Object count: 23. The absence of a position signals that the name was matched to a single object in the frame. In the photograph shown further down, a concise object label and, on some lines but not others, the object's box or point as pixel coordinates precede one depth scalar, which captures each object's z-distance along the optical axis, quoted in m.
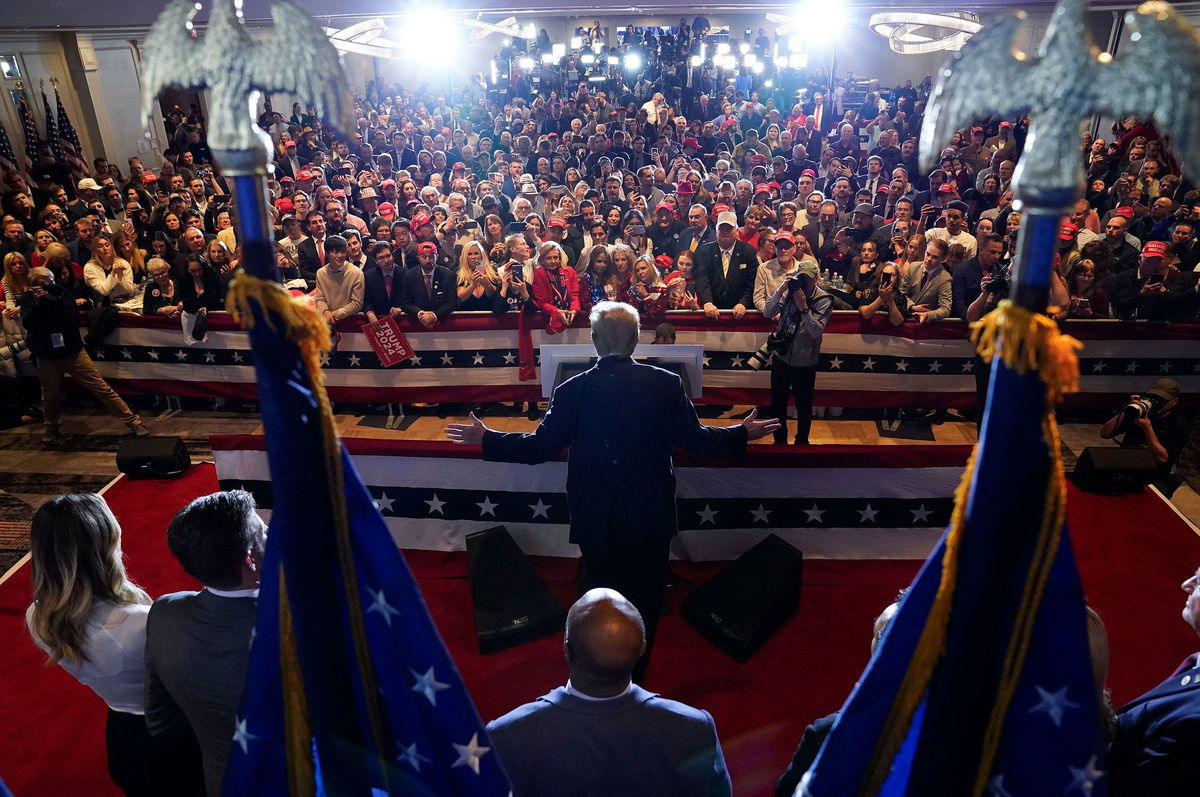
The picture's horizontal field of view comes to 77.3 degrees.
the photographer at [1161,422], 5.33
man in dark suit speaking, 3.30
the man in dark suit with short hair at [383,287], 7.19
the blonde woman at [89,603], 2.39
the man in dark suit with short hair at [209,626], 2.17
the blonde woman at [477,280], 7.33
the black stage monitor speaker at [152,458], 5.83
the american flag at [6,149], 15.03
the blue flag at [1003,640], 1.52
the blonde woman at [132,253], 8.34
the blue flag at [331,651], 1.66
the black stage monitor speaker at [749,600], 4.04
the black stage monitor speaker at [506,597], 4.10
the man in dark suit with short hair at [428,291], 7.26
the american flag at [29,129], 15.47
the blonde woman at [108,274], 7.92
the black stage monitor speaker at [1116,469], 5.32
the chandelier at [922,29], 11.62
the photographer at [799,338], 5.70
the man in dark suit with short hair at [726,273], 7.36
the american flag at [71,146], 14.37
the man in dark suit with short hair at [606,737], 2.03
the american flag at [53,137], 15.29
